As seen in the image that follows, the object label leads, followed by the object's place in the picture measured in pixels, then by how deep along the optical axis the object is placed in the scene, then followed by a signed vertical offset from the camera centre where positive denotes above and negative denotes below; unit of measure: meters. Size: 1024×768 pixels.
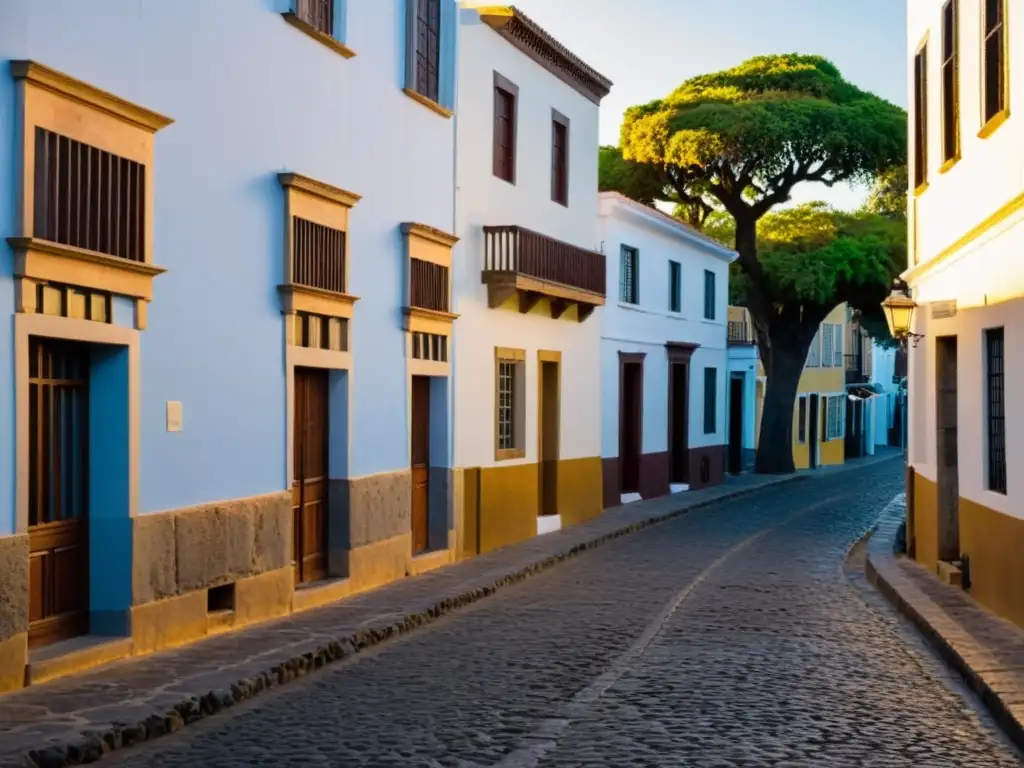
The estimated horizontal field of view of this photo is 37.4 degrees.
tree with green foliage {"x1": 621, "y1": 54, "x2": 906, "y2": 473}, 36.62 +6.07
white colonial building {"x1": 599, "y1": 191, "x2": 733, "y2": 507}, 27.88 +1.21
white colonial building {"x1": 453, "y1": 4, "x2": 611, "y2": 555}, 18.88 +1.74
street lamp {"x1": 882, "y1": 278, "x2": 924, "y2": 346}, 16.92 +1.12
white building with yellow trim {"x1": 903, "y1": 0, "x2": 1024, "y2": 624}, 11.90 +1.10
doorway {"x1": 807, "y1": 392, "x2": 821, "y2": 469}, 50.00 -0.56
